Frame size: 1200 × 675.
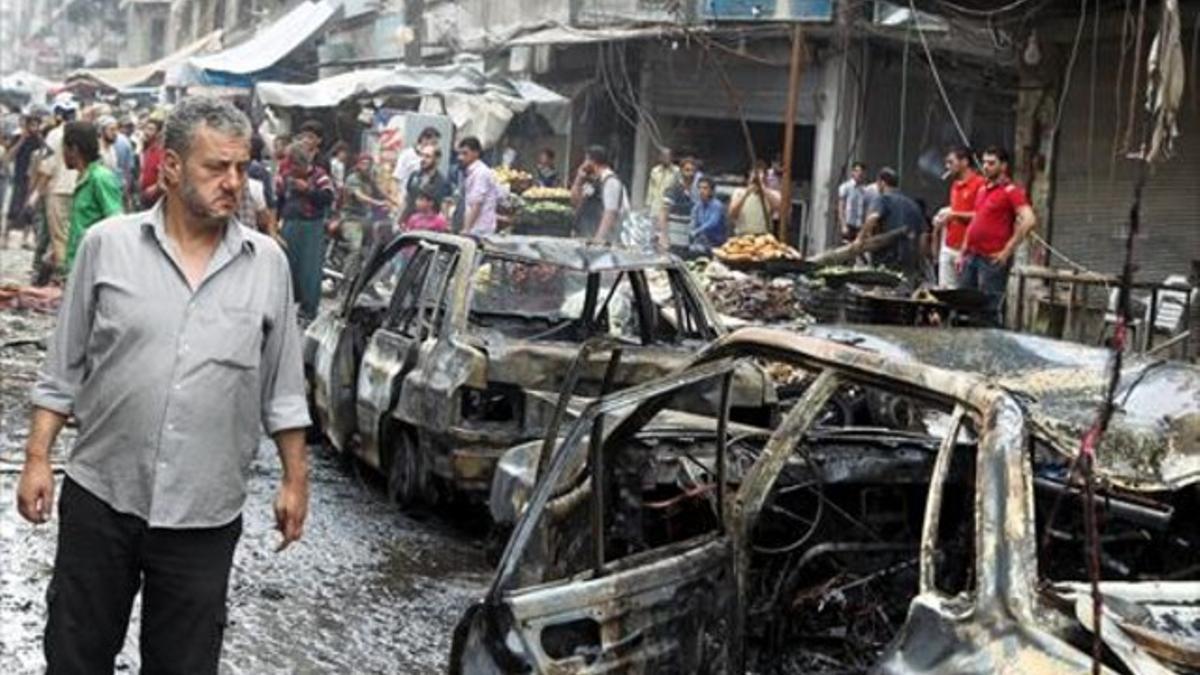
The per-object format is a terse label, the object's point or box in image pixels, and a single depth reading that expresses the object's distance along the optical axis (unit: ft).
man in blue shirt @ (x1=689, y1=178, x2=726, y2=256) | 59.16
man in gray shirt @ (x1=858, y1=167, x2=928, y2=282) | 55.77
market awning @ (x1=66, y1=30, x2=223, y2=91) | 145.38
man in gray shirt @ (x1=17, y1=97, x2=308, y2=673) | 11.85
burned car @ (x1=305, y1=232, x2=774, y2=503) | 25.07
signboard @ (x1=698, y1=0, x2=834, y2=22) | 63.82
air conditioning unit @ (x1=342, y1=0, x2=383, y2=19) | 113.80
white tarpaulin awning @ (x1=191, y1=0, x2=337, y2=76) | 100.37
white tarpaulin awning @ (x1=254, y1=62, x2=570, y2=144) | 74.18
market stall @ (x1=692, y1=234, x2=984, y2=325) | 35.37
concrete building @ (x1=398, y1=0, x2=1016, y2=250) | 64.49
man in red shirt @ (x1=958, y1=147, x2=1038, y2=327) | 41.32
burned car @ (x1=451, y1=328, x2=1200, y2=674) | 10.77
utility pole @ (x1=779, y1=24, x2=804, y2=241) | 56.39
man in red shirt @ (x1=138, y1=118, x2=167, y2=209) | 46.99
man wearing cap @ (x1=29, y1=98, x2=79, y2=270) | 49.47
